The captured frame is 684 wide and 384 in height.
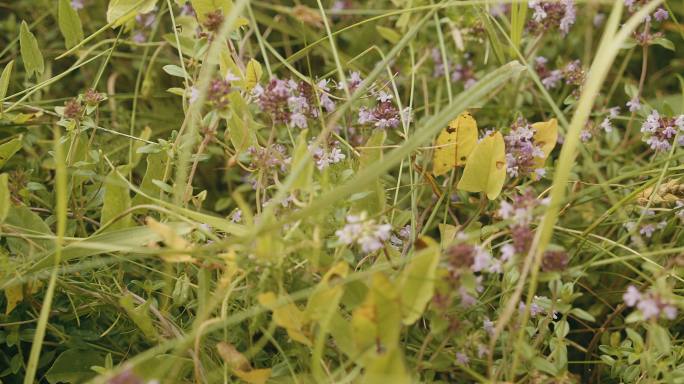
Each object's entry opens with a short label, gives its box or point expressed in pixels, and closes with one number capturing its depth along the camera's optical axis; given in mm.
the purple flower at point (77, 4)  810
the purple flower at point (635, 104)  759
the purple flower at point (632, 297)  661
